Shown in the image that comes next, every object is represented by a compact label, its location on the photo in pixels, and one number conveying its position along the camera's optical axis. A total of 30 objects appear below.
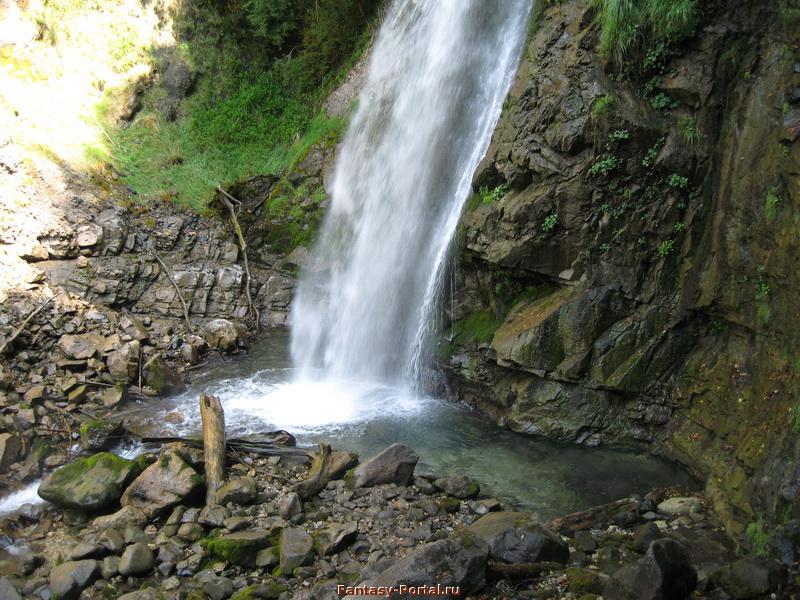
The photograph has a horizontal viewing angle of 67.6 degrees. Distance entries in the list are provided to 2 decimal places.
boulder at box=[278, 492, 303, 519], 6.05
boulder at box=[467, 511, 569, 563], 4.77
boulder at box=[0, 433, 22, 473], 7.20
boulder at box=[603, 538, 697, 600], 3.86
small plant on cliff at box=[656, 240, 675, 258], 7.62
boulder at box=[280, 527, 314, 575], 5.16
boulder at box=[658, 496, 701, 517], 6.11
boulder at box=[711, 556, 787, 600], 3.87
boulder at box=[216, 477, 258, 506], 6.24
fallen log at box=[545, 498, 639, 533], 5.87
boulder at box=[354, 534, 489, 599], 4.08
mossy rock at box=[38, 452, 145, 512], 6.32
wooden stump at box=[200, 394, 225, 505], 6.56
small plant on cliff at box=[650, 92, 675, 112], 7.64
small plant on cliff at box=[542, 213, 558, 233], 8.00
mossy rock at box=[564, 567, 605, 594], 4.32
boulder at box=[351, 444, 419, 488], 6.66
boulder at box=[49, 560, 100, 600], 5.06
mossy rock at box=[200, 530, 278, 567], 5.33
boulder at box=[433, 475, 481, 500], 6.56
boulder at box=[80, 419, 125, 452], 7.68
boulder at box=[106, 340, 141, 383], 9.39
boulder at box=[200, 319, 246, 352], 11.21
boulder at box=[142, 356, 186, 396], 9.44
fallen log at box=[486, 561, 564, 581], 4.48
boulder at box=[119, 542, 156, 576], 5.30
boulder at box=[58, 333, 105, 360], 9.48
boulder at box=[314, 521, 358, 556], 5.38
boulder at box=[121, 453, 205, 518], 6.19
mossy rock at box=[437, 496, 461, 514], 6.24
